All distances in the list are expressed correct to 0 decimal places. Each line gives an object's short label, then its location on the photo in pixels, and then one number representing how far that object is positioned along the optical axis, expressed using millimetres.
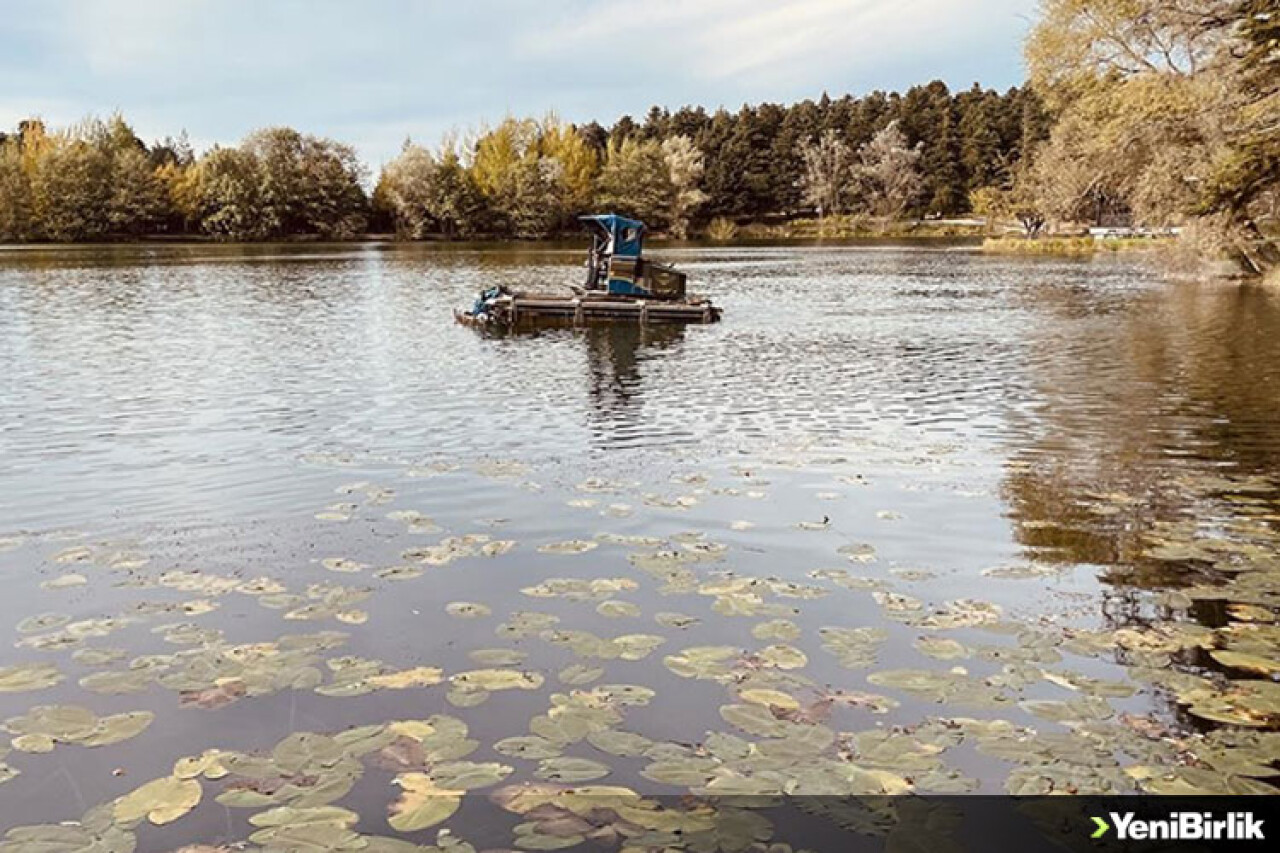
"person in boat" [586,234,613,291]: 31812
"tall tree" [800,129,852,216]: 117188
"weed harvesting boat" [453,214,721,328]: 29812
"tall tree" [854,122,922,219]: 111500
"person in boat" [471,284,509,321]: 29562
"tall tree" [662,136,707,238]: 112875
